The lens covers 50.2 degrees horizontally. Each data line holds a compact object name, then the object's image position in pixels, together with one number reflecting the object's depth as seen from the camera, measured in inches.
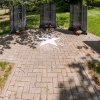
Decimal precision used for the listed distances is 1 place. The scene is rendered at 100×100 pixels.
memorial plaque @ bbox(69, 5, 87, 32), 284.2
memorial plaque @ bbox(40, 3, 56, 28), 314.8
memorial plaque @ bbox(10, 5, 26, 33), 277.0
